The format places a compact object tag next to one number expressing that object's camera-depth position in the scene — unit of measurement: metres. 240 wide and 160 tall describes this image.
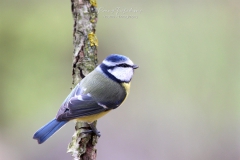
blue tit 3.53
